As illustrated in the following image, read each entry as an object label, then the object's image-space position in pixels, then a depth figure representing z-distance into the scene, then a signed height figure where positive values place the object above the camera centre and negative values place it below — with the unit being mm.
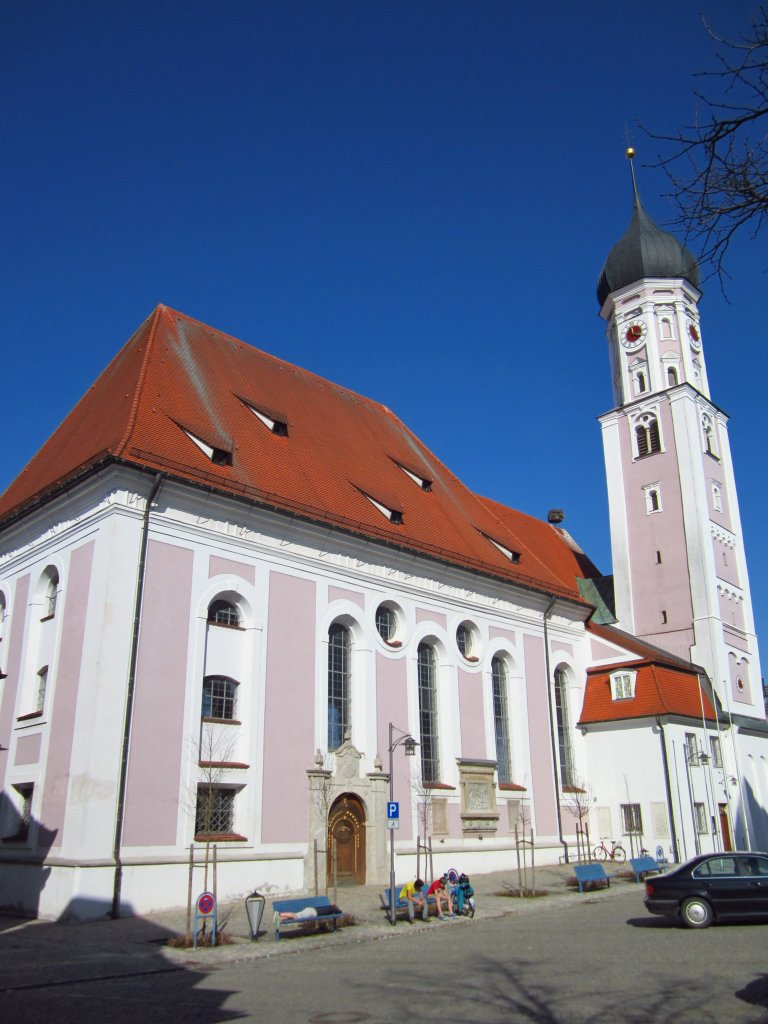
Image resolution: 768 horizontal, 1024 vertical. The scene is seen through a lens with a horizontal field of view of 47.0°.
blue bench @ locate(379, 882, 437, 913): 15883 -1352
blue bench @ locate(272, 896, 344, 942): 13797 -1256
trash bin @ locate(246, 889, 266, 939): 13641 -1275
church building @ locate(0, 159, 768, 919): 17953 +4420
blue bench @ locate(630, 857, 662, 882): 21375 -1044
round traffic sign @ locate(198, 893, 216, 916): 13164 -1107
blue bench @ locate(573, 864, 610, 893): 19766 -1133
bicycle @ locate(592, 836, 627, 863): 26856 -920
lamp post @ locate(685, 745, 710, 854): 27047 +1796
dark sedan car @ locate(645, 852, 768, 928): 13922 -1048
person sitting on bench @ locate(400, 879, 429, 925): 15539 -1248
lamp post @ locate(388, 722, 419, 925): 15198 +1627
